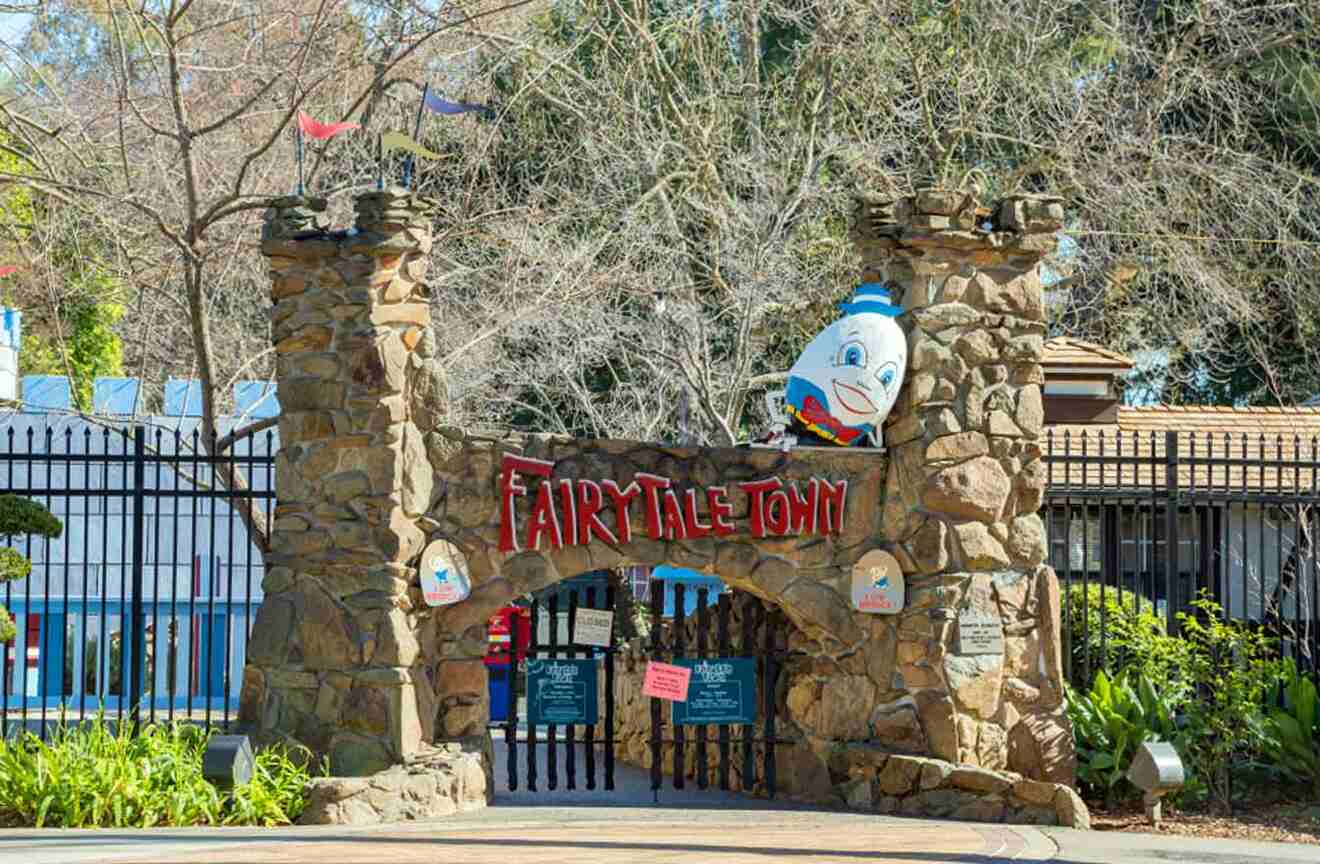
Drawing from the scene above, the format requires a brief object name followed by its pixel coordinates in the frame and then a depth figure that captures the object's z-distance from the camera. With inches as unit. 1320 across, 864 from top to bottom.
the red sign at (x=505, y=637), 498.0
